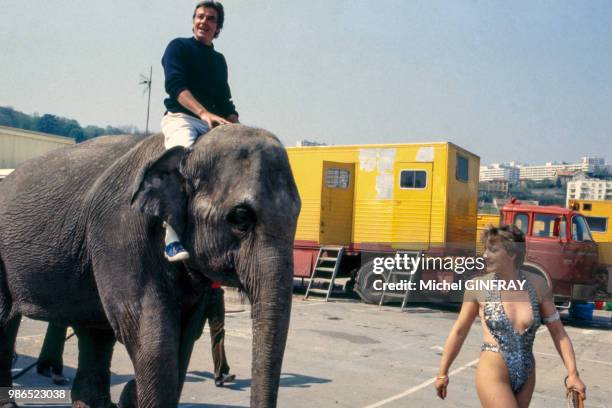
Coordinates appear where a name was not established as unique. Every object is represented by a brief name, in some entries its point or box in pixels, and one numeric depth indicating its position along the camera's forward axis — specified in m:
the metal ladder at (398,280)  15.73
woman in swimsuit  3.98
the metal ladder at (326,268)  16.70
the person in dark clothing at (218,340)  7.01
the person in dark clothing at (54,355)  6.65
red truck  14.77
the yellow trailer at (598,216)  21.58
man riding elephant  3.72
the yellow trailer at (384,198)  16.41
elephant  3.17
